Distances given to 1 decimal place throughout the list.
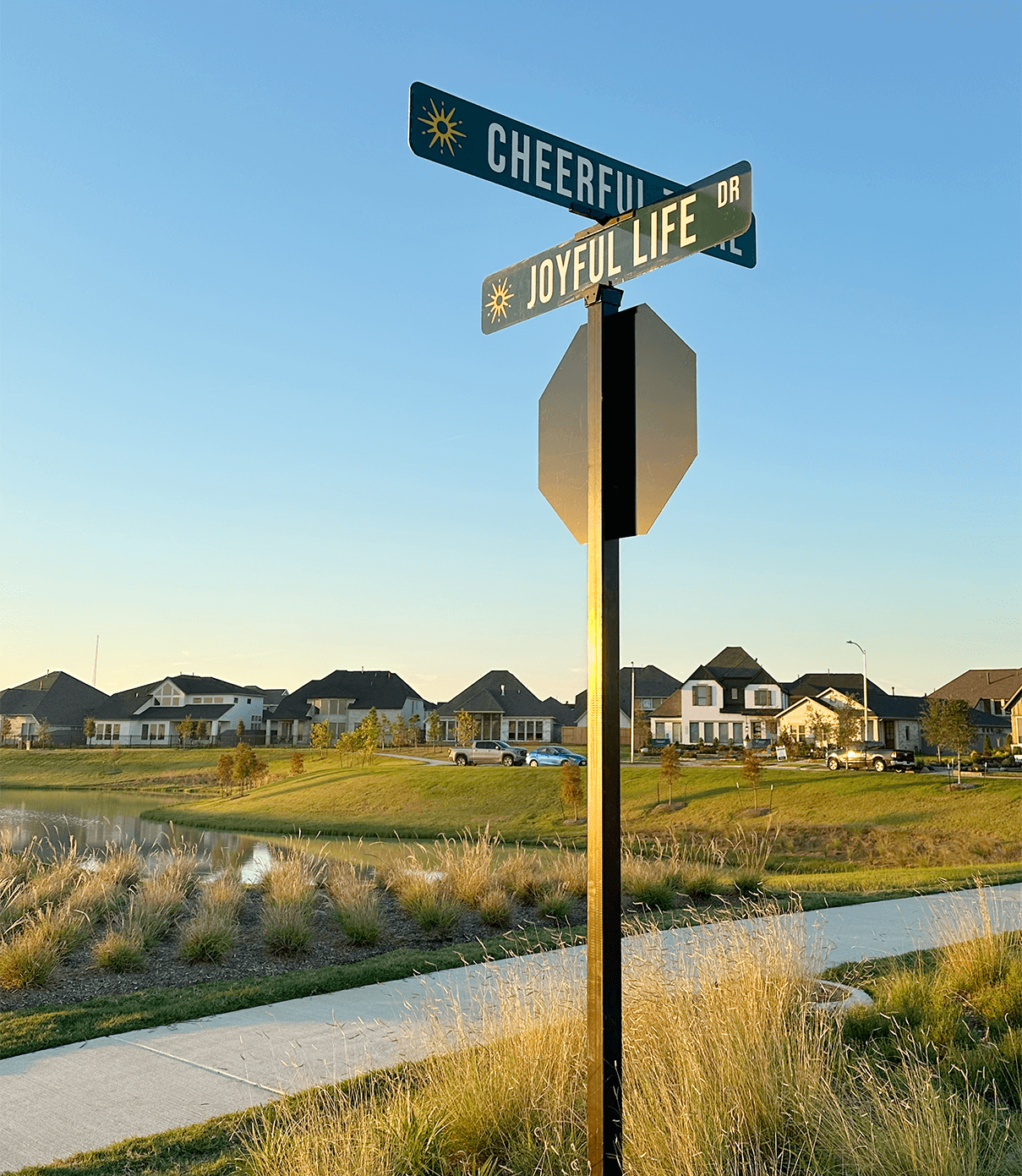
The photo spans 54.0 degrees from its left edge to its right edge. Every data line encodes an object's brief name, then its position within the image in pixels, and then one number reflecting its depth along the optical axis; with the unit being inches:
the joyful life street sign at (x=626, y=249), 141.7
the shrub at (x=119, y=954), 351.9
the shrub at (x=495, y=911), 432.1
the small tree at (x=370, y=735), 2269.9
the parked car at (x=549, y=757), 1995.6
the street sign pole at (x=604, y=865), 131.6
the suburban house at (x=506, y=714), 3294.8
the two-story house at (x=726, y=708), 2999.5
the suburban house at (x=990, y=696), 2787.9
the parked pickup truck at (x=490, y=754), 2065.7
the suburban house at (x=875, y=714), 2534.4
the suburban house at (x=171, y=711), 3597.4
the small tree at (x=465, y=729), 2466.8
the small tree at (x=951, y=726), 1695.4
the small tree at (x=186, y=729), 3235.7
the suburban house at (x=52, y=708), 3676.2
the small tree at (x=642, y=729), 2887.1
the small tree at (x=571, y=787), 1437.0
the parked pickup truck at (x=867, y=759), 1787.6
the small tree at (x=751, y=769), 1459.2
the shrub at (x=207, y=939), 367.6
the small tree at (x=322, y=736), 2682.1
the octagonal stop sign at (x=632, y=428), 143.9
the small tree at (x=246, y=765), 2011.6
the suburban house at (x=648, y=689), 3499.0
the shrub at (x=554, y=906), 442.3
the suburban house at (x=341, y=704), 3548.2
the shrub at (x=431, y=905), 418.3
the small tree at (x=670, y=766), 1505.9
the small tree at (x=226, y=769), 2101.4
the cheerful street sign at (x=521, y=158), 150.2
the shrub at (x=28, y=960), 329.1
